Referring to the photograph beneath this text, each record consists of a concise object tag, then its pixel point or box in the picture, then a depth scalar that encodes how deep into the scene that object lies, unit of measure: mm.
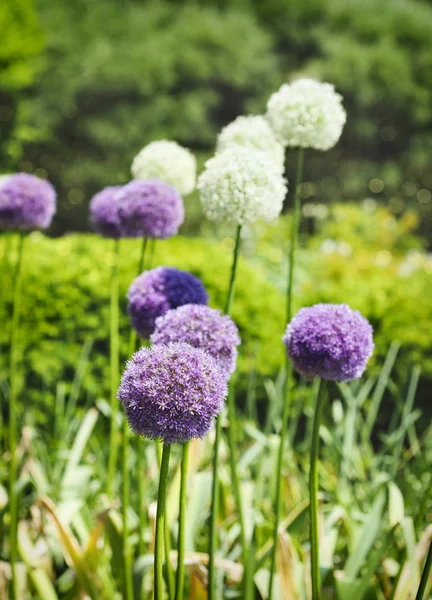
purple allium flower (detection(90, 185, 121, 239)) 2008
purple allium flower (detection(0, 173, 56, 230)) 1924
